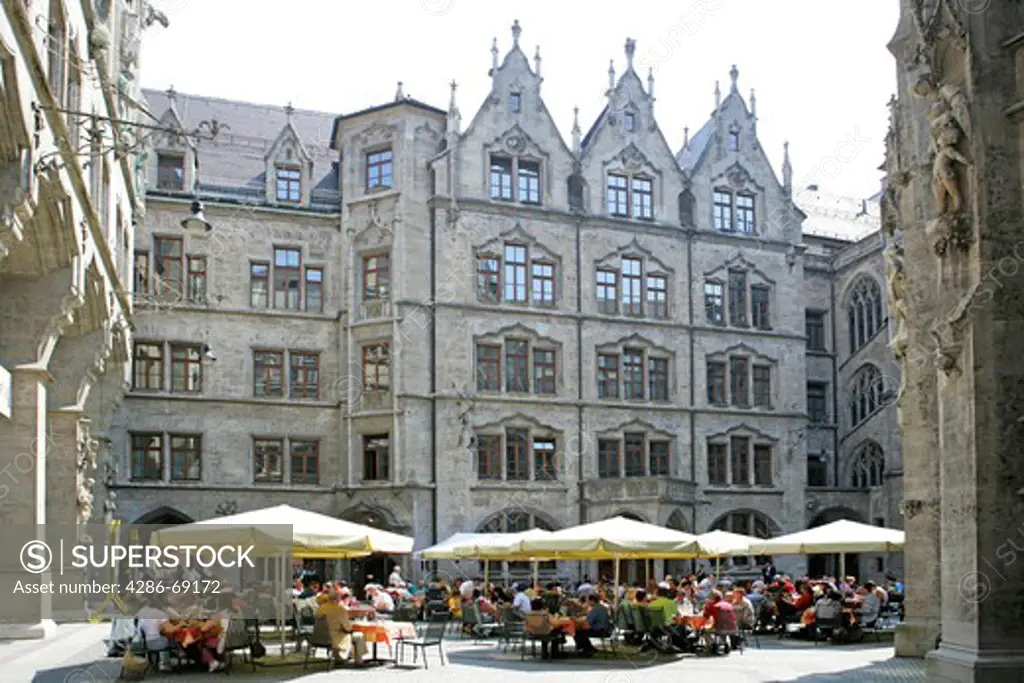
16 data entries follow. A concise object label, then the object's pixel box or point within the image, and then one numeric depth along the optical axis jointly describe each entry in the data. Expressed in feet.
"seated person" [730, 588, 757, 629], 78.07
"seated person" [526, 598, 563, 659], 67.62
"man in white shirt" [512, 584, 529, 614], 80.13
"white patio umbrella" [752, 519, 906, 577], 84.53
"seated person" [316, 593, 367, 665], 60.95
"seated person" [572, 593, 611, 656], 68.13
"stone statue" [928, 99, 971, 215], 44.73
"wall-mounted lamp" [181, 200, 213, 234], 78.99
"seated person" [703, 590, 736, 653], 69.51
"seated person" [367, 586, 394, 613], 85.30
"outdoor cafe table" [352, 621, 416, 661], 62.03
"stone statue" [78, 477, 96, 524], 90.84
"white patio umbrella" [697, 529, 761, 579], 87.97
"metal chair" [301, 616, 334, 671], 60.95
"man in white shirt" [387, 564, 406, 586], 109.81
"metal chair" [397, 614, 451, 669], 61.36
